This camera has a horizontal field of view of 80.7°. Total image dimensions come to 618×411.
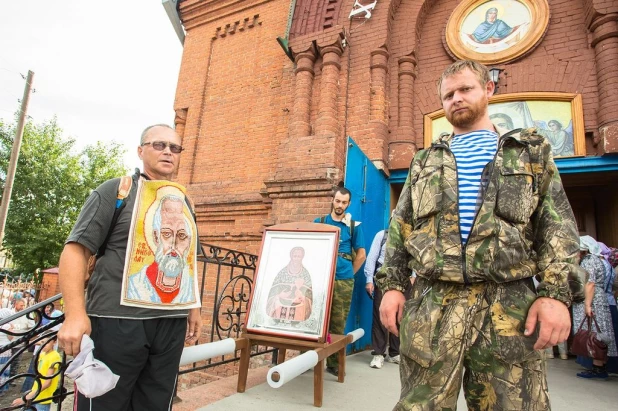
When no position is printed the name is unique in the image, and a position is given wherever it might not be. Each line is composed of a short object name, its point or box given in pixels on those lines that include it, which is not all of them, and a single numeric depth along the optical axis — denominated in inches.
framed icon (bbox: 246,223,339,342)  119.7
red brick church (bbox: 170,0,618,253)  196.7
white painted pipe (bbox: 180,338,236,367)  79.7
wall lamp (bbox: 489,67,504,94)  210.4
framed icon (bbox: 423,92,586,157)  193.8
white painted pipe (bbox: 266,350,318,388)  76.5
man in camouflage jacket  51.8
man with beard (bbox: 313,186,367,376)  145.3
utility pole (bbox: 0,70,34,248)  482.3
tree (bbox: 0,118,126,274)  675.4
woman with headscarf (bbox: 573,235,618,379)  164.1
